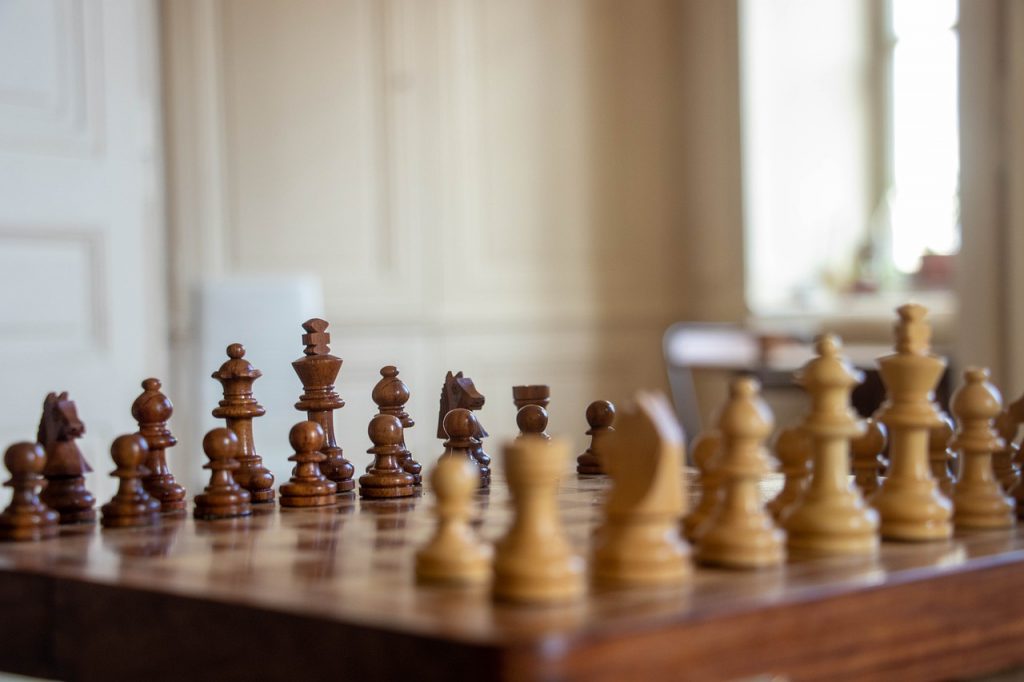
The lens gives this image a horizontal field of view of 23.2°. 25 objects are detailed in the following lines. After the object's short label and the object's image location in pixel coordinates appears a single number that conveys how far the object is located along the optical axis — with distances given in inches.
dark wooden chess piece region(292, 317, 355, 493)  46.1
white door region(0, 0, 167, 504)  87.6
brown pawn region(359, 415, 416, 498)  44.3
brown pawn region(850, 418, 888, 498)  42.2
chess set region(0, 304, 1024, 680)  32.9
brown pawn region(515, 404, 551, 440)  46.3
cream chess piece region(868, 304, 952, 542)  37.9
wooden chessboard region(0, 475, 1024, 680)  32.3
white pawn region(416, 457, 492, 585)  34.9
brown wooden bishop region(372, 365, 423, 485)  46.0
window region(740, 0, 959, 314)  201.0
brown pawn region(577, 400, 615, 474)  46.8
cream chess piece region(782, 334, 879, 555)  36.8
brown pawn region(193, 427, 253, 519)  42.3
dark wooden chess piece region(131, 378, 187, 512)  43.8
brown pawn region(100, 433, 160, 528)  41.9
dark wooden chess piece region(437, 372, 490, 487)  46.5
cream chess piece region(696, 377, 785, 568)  35.7
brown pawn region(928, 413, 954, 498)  41.7
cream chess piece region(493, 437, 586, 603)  33.5
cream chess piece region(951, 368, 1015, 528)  39.2
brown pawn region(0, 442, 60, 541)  40.7
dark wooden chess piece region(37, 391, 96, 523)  42.8
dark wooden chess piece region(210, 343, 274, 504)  44.7
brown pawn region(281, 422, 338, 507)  43.8
